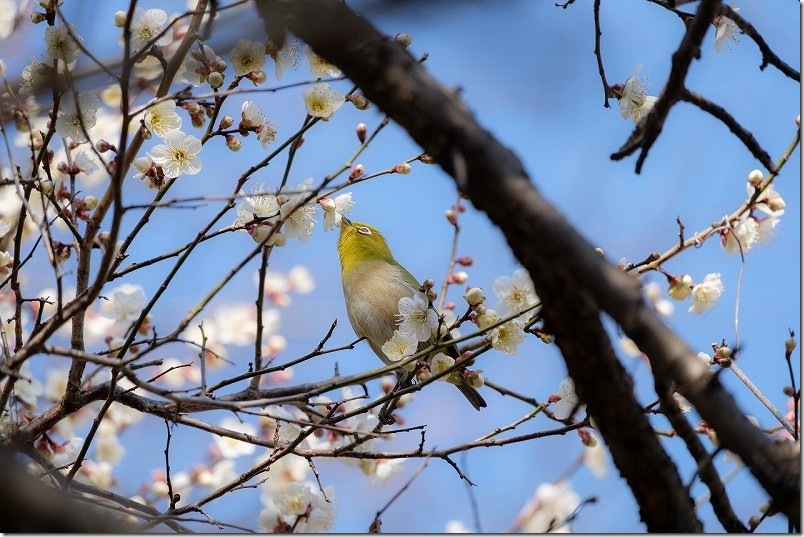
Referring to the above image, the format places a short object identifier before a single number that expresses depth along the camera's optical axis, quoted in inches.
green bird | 322.3
